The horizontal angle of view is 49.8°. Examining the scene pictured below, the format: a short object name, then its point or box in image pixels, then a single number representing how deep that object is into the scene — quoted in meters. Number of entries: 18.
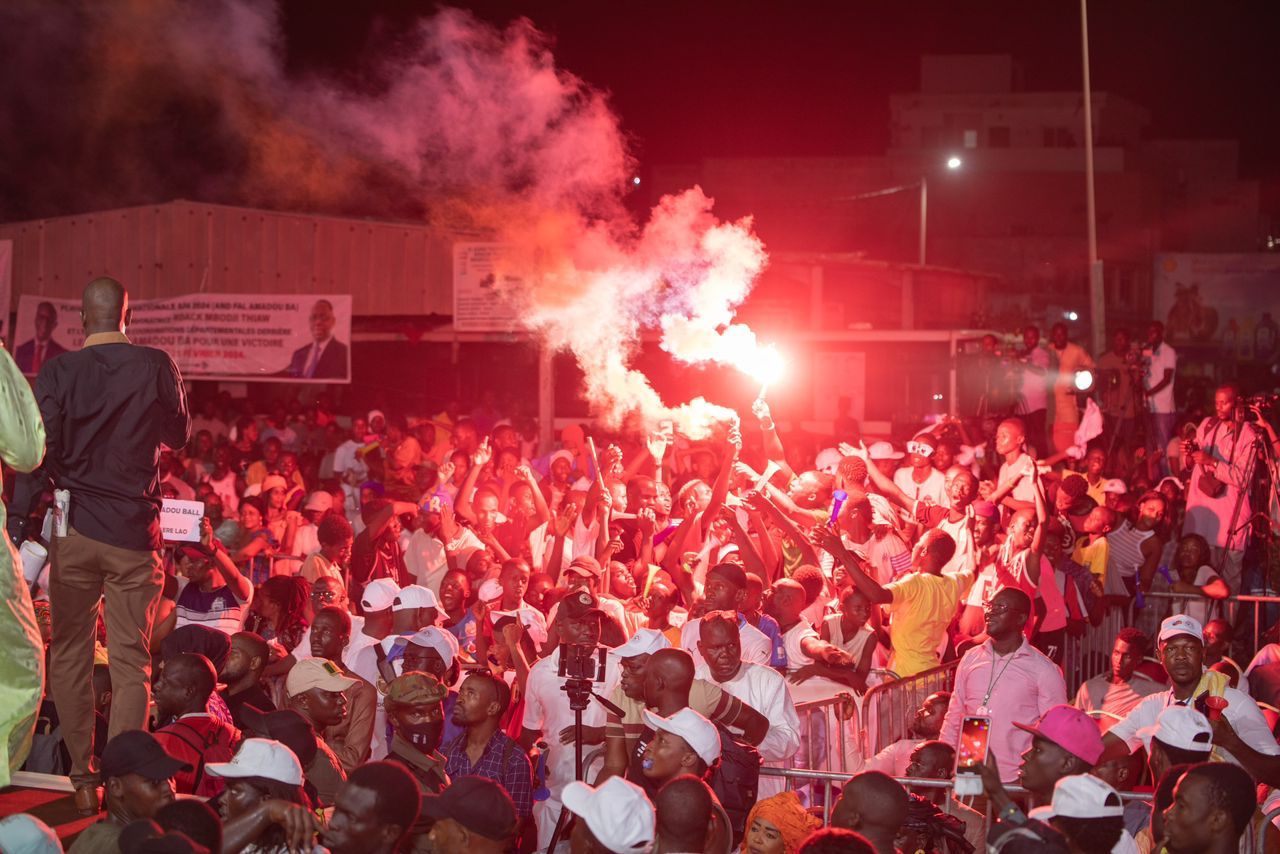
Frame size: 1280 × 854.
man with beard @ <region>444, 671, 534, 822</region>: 6.65
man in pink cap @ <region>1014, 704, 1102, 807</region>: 5.98
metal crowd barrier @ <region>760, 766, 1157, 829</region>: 6.09
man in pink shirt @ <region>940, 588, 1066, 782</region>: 7.53
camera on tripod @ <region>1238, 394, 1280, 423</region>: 12.87
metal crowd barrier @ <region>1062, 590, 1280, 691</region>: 10.99
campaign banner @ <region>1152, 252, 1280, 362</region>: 37.91
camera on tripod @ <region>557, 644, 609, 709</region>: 6.73
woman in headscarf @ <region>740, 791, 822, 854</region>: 5.77
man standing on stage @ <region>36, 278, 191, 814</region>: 5.72
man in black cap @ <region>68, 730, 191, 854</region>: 5.24
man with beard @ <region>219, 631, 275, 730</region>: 7.12
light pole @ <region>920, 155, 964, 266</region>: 29.98
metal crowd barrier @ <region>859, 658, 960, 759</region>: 8.13
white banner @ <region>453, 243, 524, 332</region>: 16.56
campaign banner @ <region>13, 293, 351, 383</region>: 17.11
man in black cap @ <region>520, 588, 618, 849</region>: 7.31
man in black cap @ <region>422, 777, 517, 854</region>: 5.25
